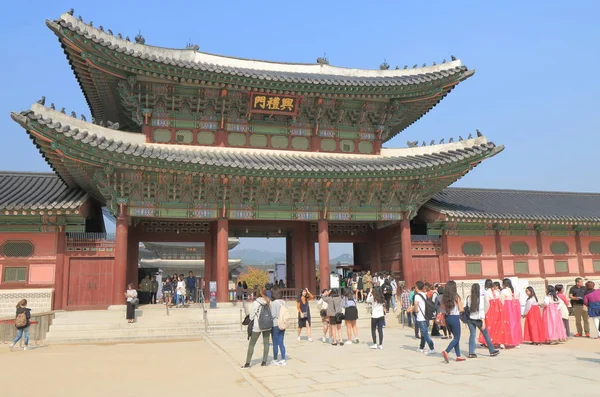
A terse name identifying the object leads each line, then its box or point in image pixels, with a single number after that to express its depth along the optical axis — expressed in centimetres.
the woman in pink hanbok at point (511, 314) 1253
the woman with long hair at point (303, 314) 1478
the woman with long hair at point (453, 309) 1048
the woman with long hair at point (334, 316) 1347
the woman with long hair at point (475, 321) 1095
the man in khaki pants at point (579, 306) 1480
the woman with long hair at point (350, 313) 1366
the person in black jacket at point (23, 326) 1355
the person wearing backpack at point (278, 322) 1069
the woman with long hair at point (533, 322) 1333
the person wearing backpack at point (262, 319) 1042
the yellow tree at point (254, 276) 8112
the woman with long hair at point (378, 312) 1262
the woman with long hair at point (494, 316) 1249
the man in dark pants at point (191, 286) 2155
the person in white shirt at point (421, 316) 1160
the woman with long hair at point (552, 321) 1329
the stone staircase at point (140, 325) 1536
